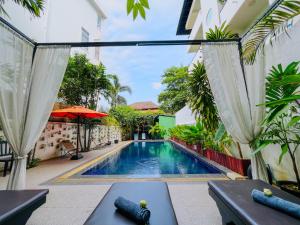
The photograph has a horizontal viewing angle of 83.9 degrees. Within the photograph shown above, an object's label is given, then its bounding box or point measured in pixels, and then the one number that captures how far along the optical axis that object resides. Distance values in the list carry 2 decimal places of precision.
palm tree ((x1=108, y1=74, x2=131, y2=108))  23.42
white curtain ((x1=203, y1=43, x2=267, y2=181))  3.04
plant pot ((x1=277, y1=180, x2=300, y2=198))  2.76
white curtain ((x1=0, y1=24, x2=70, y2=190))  2.86
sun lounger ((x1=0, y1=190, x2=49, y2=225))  1.67
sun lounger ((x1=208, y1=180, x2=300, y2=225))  1.53
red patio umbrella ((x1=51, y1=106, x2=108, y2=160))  7.22
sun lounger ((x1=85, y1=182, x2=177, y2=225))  1.67
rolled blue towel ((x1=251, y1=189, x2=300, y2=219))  1.55
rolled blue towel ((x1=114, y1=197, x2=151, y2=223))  1.64
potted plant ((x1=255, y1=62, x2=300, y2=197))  2.75
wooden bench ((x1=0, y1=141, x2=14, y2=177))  4.75
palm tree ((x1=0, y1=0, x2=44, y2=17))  3.61
